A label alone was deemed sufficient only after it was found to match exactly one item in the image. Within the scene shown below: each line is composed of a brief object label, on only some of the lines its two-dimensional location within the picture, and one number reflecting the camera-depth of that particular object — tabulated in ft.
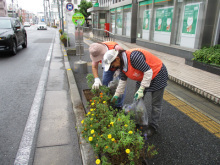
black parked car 28.50
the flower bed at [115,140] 5.75
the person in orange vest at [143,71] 7.82
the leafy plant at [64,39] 41.52
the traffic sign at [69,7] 38.01
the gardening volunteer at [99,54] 10.19
